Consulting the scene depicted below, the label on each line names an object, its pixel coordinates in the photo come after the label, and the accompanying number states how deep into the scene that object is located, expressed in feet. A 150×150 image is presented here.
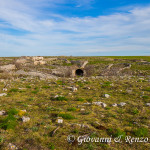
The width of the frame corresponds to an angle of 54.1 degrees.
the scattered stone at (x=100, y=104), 30.47
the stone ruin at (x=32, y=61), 154.72
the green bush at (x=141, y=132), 19.69
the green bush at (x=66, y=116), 24.29
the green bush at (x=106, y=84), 49.24
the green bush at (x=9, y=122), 20.73
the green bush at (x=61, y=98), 34.49
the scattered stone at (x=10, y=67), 104.74
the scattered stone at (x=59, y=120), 22.71
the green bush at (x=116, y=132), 19.44
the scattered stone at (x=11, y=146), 16.43
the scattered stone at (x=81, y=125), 21.32
